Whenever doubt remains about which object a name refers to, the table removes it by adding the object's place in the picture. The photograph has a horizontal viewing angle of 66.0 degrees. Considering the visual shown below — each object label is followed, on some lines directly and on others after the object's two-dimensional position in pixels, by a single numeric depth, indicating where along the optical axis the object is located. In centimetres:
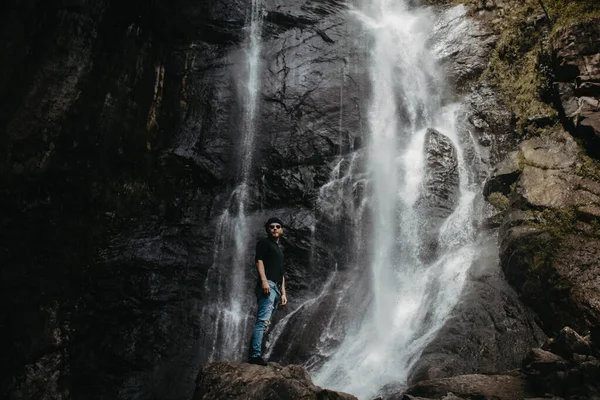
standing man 555
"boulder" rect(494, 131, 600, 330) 706
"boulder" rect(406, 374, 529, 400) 503
